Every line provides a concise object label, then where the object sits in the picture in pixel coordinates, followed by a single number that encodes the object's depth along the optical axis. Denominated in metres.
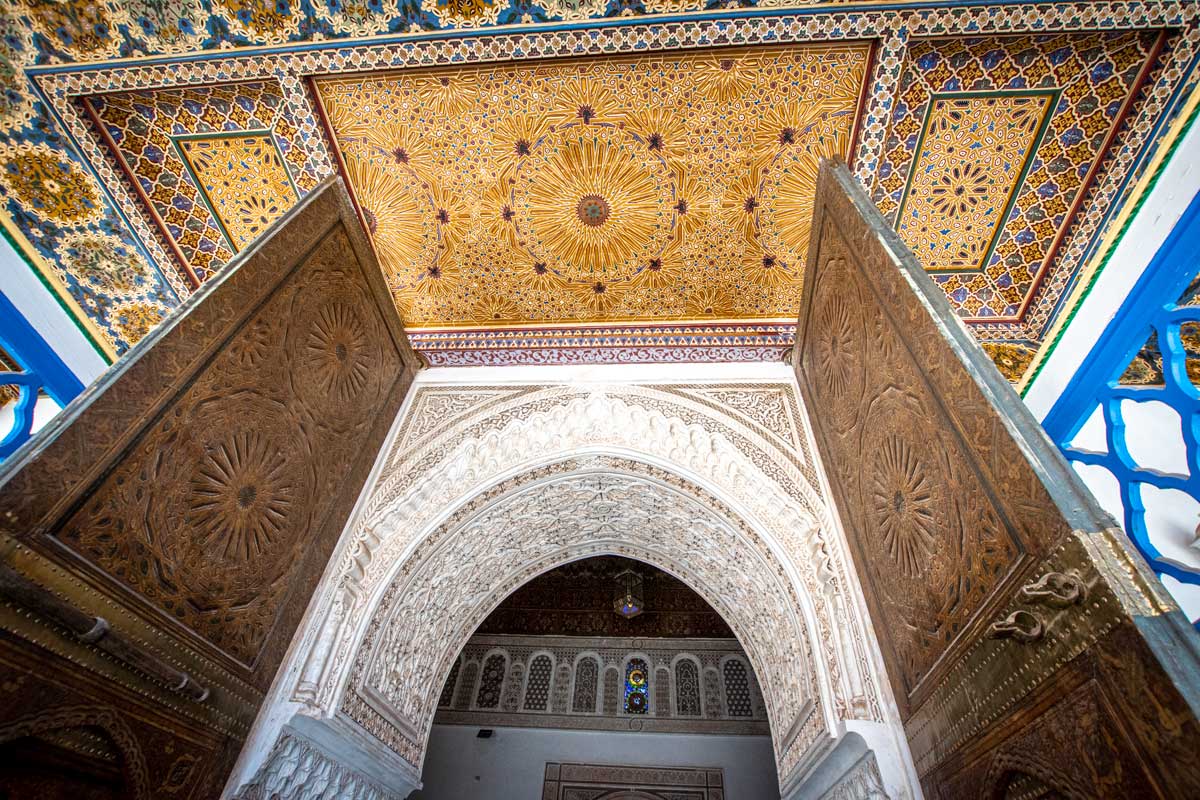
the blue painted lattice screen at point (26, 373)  2.45
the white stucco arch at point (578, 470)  1.97
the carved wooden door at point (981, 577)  0.81
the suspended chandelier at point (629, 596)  4.73
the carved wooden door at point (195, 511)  1.24
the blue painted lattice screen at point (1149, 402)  1.90
